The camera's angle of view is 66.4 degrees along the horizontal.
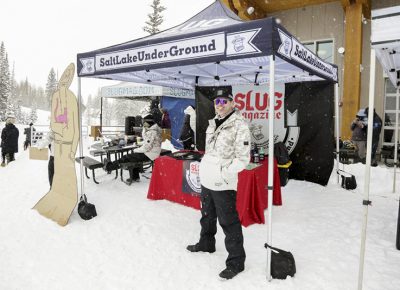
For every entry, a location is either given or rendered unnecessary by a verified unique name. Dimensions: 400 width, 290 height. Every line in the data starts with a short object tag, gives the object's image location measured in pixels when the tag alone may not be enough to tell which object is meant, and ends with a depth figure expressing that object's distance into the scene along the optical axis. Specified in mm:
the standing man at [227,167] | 3014
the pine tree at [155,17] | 30341
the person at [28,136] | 14445
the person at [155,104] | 14352
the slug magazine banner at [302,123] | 6730
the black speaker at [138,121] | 13636
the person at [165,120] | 11563
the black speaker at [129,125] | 12781
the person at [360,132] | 8898
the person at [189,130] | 8195
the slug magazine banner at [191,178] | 5066
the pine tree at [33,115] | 56500
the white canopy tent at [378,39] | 2381
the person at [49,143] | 5164
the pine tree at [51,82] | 72112
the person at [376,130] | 8461
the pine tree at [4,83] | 40969
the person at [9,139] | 9841
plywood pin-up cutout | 4730
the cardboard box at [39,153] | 5199
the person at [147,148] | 6473
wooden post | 9844
